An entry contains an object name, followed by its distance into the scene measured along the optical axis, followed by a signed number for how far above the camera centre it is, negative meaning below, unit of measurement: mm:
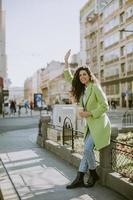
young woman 5871 -172
